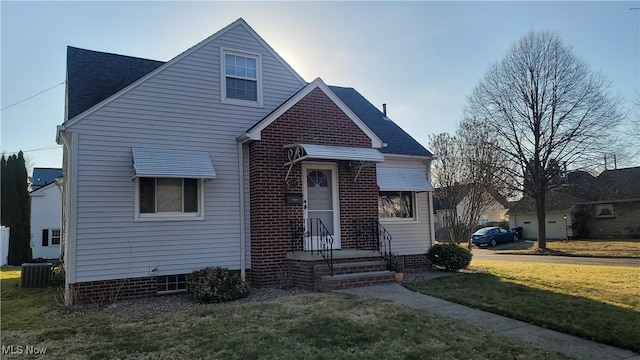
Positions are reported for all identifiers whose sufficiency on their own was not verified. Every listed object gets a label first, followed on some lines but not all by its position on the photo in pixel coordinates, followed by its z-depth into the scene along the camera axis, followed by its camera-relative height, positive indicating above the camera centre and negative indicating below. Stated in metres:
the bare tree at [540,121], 24.77 +5.48
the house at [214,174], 9.42 +1.16
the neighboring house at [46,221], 30.31 +0.42
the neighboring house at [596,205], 29.92 +0.49
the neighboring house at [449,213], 21.45 +0.11
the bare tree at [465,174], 19.84 +2.09
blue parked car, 33.81 -1.79
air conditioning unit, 12.32 -1.37
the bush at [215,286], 8.87 -1.35
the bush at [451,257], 12.77 -1.25
